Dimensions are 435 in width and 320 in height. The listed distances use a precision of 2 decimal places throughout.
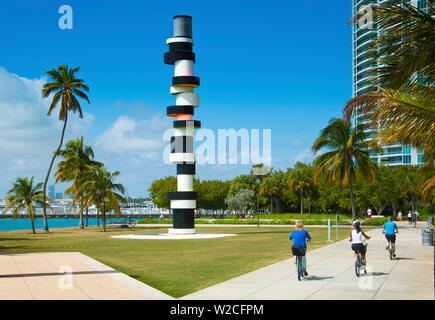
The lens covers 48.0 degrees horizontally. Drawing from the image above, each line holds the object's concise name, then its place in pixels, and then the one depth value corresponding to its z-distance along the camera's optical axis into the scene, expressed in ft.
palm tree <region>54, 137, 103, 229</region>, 203.51
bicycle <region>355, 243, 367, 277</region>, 50.83
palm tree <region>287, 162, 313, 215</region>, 326.65
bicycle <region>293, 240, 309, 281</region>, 48.47
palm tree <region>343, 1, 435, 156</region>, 42.78
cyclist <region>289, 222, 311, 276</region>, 48.67
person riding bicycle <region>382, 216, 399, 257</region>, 67.31
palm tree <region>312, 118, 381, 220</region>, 147.33
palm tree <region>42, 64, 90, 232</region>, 192.44
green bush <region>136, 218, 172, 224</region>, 240.49
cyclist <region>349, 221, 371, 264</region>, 51.06
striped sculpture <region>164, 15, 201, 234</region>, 146.20
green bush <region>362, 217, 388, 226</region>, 189.78
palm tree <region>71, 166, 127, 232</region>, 180.24
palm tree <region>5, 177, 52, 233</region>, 168.29
